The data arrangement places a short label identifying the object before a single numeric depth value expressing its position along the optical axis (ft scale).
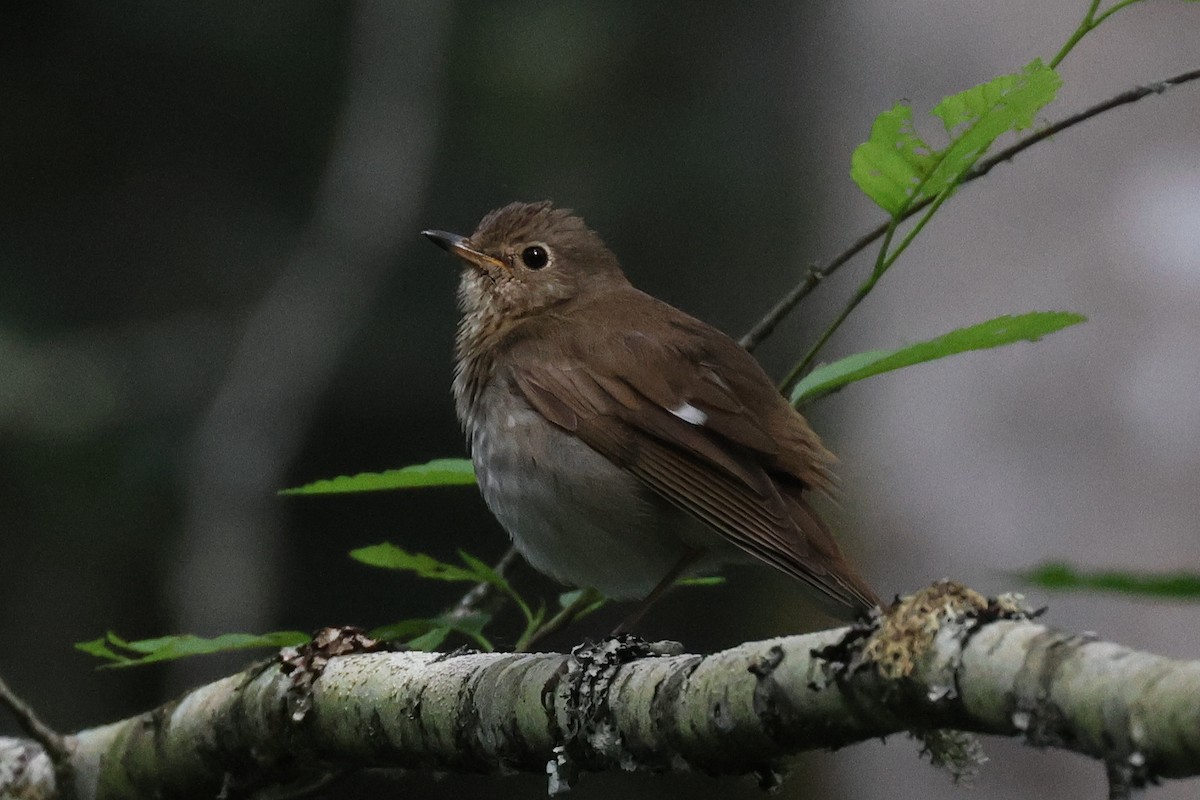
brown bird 20.26
